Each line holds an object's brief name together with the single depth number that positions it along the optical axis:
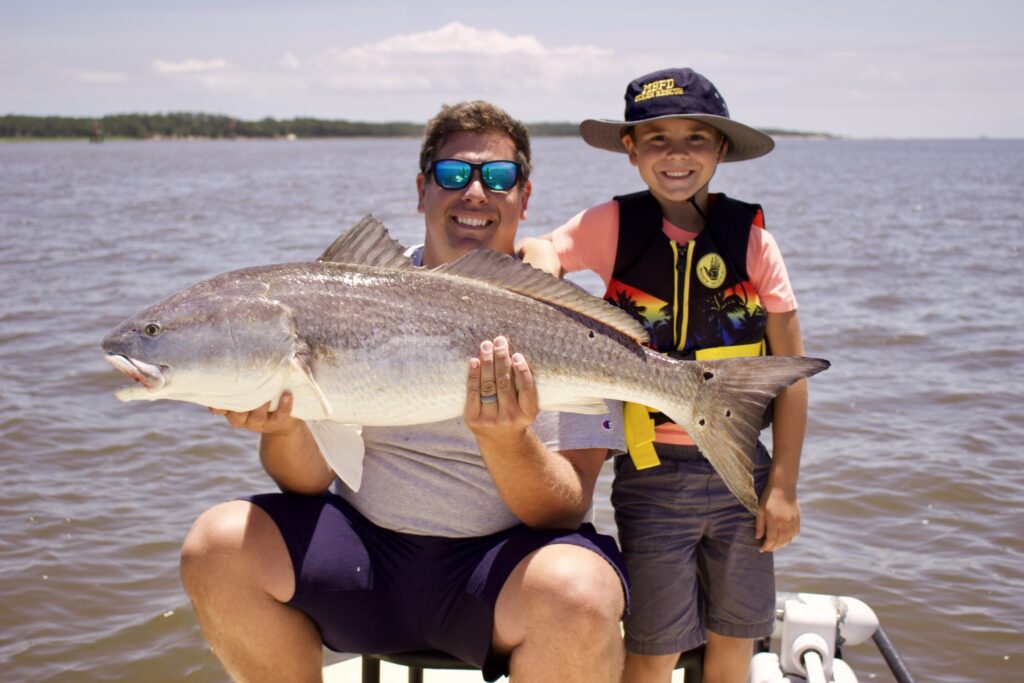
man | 2.96
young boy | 3.63
